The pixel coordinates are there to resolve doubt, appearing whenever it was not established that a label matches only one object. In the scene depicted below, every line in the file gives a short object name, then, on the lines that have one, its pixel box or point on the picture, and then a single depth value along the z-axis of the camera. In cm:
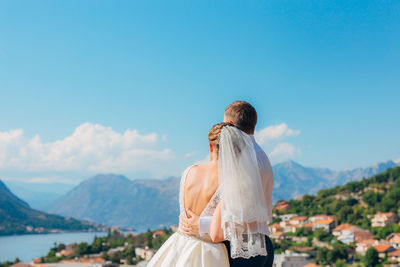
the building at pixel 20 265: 5165
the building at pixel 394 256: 4047
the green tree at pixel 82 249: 5891
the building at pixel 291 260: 4141
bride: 206
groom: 212
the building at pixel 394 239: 4509
